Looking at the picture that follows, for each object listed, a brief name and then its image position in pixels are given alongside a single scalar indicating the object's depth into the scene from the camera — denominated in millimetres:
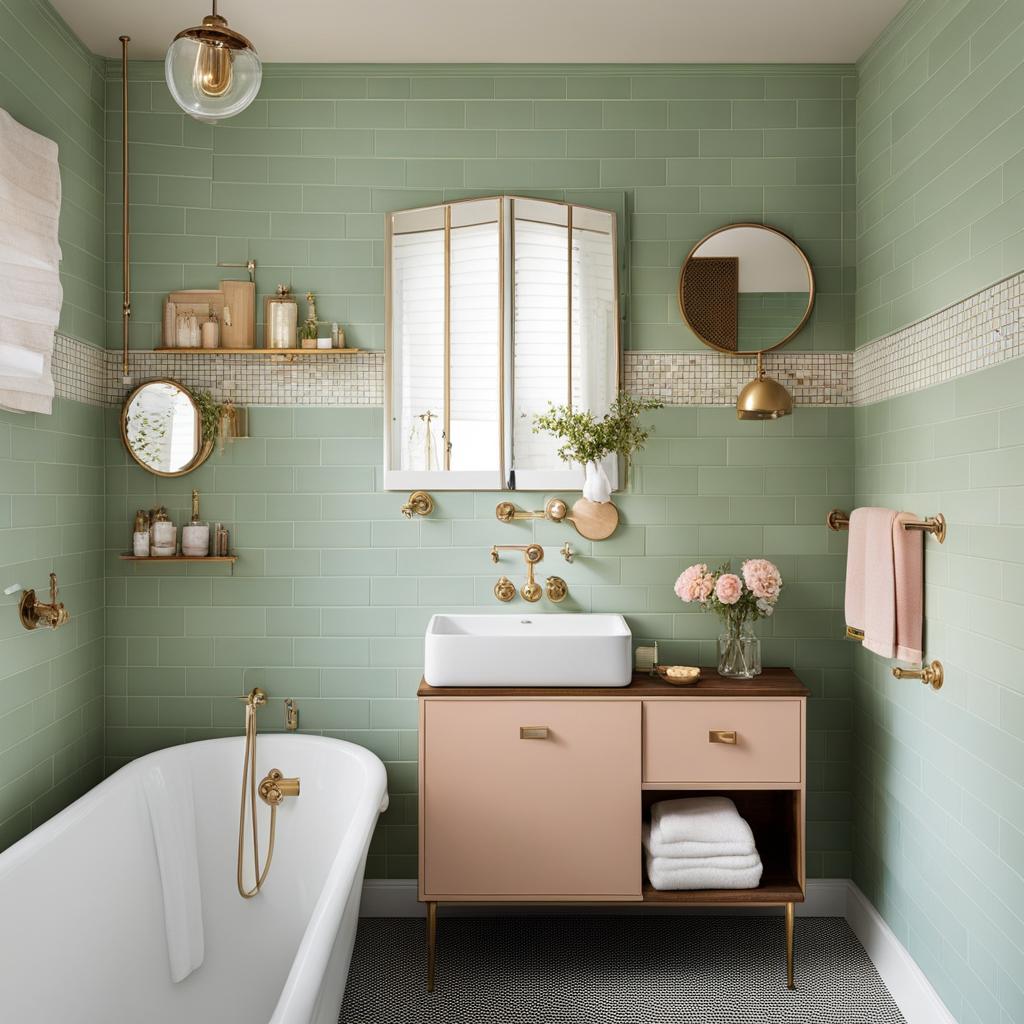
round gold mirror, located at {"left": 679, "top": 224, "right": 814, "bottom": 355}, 2789
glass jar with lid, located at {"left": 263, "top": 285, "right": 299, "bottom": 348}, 2750
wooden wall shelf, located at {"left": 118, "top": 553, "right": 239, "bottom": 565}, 2721
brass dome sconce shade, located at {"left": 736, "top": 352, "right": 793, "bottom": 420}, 2617
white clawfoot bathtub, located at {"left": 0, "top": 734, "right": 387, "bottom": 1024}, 1754
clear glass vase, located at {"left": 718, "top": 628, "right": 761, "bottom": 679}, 2662
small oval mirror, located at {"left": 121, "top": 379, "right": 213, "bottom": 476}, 2779
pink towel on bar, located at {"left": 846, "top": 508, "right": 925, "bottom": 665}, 2268
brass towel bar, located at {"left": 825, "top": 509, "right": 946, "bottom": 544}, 2195
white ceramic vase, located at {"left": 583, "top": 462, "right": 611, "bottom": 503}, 2672
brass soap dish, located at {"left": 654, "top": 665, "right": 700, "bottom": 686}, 2533
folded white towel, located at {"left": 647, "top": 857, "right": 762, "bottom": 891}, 2426
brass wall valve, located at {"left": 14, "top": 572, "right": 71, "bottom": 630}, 2289
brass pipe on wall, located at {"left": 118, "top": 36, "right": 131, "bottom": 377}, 2768
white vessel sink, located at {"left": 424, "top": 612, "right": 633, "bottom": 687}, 2463
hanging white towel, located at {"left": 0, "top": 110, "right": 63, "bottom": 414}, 2141
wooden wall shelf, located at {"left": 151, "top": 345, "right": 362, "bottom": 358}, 2717
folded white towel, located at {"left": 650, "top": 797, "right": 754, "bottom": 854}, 2447
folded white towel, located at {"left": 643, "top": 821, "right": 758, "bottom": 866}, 2438
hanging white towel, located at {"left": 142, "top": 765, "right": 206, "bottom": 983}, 2236
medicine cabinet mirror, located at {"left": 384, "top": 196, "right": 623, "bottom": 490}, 2801
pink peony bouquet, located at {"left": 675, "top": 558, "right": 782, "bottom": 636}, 2602
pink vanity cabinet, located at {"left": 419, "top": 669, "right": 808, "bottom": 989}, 2451
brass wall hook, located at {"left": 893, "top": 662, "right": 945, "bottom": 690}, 2203
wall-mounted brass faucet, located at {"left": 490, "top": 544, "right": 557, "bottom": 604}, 2797
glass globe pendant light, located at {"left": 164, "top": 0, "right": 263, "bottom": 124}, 1428
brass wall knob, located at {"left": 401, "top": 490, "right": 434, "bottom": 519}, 2805
